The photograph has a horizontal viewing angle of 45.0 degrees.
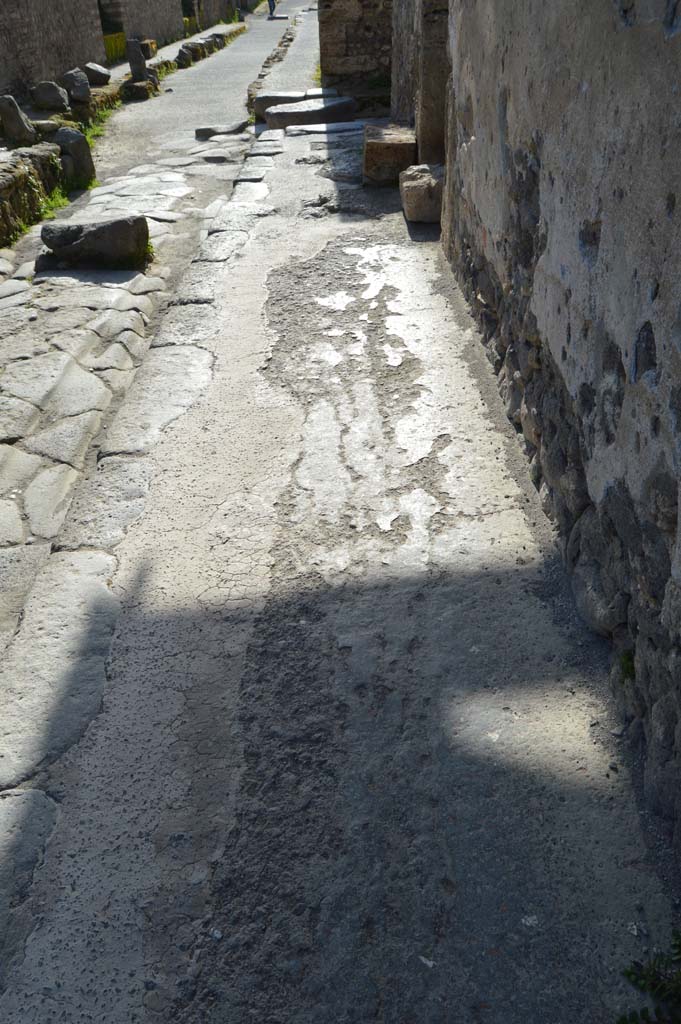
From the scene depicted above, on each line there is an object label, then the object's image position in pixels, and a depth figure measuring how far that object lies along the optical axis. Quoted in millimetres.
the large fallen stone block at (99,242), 4535
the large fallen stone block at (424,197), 4547
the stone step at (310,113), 7738
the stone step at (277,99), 8523
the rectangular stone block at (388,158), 5305
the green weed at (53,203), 5945
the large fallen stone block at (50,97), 8992
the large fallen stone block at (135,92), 10984
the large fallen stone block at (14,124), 7148
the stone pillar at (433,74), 4922
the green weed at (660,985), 1167
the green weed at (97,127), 8730
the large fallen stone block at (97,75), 10938
